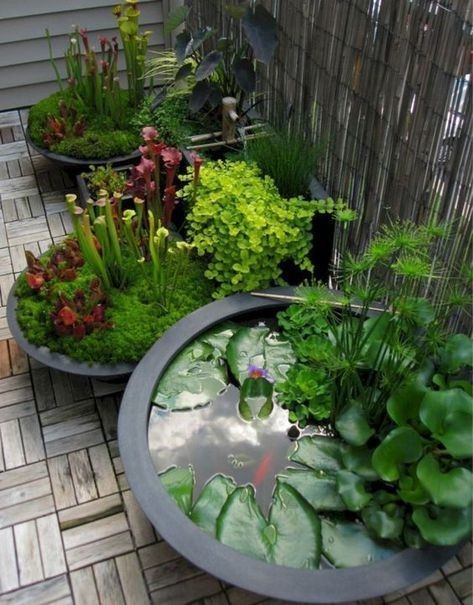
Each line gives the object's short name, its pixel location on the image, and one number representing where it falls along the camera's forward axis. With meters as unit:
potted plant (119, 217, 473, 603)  1.60
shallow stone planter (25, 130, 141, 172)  3.07
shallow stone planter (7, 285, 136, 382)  2.21
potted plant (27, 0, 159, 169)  3.07
